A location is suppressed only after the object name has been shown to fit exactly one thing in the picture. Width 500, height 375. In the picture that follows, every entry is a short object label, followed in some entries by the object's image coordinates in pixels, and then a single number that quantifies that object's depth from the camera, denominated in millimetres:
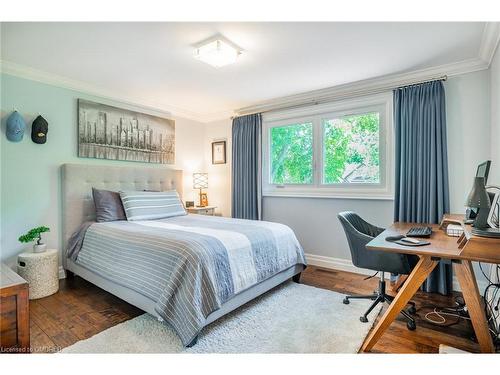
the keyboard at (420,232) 1976
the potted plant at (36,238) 2611
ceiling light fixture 2259
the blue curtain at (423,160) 2729
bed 1841
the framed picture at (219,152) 4617
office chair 2123
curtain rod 2884
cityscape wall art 3301
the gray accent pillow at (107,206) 3061
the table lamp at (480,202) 1521
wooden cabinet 1591
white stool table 2555
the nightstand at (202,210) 4172
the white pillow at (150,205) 3160
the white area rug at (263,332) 1780
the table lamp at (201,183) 4664
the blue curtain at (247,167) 4081
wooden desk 1372
